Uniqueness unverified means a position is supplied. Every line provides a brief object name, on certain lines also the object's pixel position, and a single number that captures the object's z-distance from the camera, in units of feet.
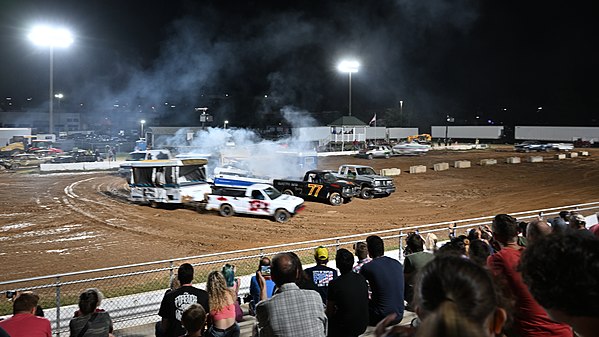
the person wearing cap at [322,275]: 18.43
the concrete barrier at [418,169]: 115.59
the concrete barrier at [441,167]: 120.50
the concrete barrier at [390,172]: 109.81
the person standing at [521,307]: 11.62
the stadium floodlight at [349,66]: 178.19
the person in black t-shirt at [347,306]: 14.61
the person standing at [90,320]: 15.43
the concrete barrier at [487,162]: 133.66
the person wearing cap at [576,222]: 23.90
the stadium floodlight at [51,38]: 108.06
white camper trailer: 70.13
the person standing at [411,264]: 18.03
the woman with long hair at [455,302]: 5.55
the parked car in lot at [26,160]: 132.35
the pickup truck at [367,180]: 79.92
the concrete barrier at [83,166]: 122.52
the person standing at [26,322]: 14.10
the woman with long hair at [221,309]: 15.06
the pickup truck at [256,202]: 63.16
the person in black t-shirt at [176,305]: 15.89
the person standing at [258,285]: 22.90
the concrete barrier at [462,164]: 127.13
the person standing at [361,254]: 20.51
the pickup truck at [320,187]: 73.67
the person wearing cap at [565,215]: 32.97
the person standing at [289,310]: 12.14
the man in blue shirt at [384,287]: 16.20
